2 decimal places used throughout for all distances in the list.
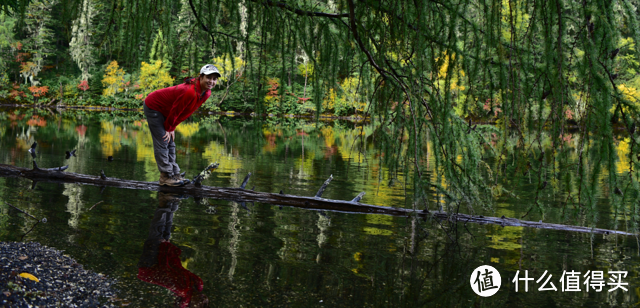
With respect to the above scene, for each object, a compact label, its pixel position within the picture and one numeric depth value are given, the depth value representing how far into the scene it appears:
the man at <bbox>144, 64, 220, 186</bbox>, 6.49
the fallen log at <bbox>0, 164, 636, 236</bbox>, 6.65
